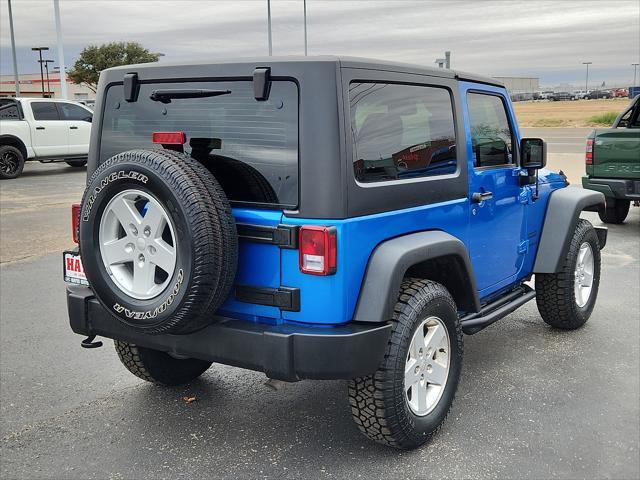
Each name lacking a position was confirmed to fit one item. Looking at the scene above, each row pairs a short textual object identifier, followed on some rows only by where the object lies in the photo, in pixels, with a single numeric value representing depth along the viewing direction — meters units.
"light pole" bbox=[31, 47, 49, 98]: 63.69
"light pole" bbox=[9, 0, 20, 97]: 32.31
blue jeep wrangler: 3.01
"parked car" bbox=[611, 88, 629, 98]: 96.62
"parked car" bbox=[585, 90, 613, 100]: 104.57
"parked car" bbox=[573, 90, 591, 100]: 110.14
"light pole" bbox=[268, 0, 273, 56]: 28.39
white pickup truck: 16.34
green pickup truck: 9.00
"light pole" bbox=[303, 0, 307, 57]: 31.13
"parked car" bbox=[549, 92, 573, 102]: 108.00
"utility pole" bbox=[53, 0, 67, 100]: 26.19
